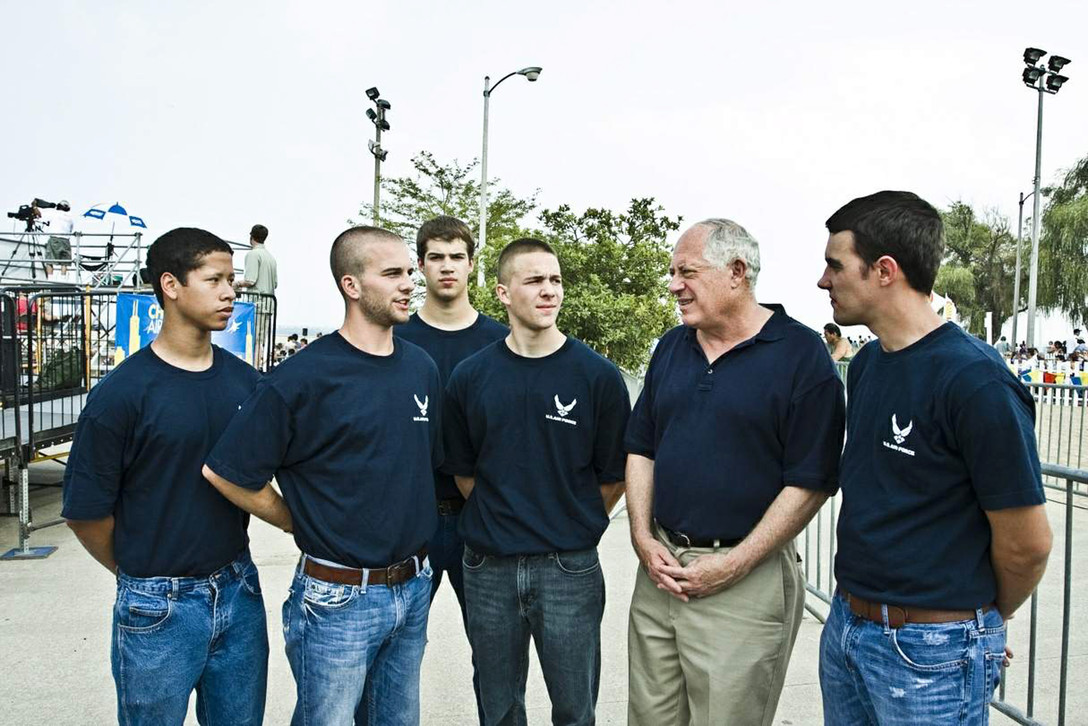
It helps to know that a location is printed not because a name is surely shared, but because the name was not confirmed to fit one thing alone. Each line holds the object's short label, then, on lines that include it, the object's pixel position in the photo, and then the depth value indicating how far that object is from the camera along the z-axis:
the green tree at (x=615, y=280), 15.91
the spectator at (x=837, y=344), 14.50
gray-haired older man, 2.78
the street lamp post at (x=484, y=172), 23.52
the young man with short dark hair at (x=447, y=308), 3.95
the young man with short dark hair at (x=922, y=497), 2.18
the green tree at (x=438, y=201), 33.19
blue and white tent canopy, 15.05
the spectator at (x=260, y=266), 11.54
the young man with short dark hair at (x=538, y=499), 3.17
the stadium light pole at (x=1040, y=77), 29.03
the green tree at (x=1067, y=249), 38.78
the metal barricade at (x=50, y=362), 6.89
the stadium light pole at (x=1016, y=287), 39.66
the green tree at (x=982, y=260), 54.78
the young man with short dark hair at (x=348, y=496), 2.73
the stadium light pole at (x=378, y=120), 23.53
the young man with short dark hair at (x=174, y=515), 2.64
